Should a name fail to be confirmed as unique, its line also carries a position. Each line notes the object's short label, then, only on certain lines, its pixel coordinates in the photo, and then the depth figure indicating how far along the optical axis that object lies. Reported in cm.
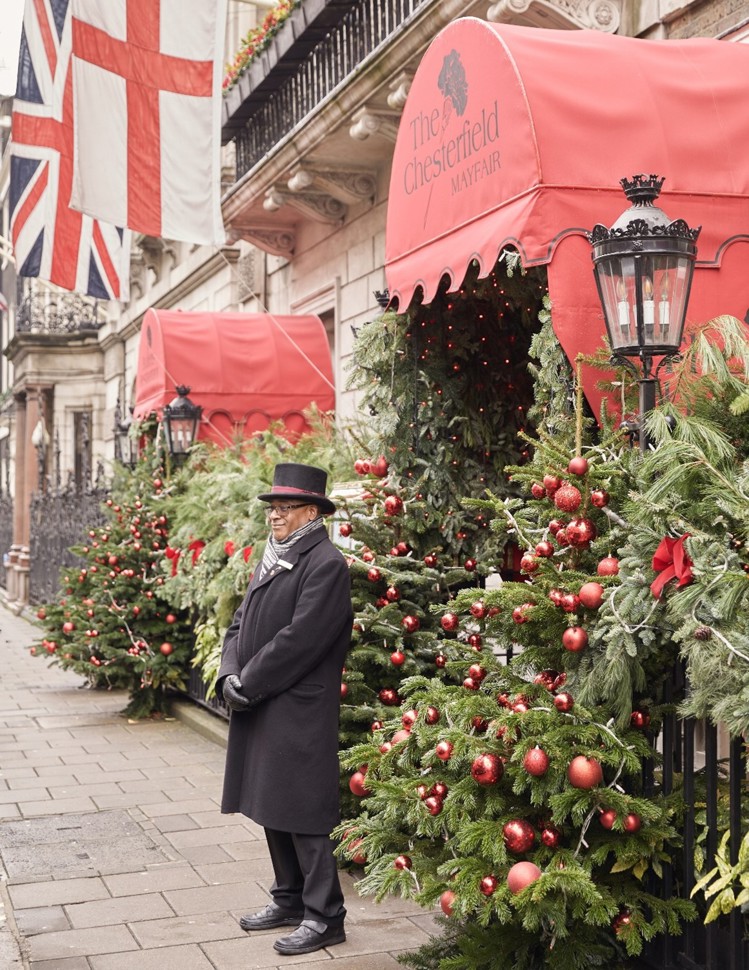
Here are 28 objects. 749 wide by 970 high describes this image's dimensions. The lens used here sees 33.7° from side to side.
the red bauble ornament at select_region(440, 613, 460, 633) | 521
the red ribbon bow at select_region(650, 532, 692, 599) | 362
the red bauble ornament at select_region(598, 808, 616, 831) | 375
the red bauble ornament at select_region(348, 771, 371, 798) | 517
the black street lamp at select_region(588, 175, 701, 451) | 429
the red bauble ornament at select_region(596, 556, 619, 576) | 402
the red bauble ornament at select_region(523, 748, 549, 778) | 373
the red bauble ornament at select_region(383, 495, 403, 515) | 653
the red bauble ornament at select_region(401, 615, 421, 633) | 633
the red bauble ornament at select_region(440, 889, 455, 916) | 380
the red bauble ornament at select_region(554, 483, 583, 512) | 416
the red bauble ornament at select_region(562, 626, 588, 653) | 396
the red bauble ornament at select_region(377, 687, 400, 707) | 615
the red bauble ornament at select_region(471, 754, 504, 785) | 382
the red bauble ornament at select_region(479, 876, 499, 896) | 368
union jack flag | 1101
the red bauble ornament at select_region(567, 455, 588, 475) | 420
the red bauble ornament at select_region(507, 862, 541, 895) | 361
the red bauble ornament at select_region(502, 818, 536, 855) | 374
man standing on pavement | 485
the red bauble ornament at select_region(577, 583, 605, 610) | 393
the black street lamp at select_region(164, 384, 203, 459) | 1141
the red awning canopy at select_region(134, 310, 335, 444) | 1331
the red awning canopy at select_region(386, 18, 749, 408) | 499
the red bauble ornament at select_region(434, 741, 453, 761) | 403
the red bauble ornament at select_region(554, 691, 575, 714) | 388
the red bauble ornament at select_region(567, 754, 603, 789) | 372
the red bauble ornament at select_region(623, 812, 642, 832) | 379
